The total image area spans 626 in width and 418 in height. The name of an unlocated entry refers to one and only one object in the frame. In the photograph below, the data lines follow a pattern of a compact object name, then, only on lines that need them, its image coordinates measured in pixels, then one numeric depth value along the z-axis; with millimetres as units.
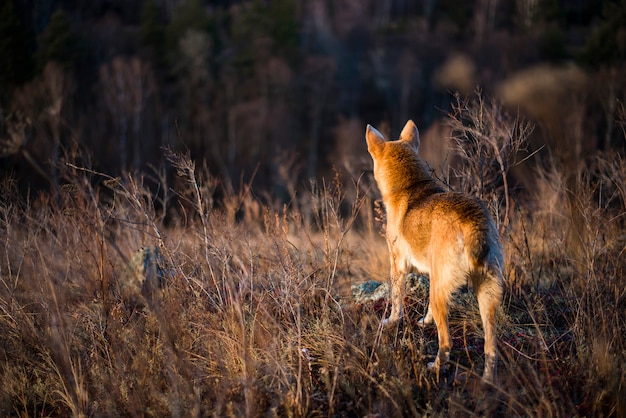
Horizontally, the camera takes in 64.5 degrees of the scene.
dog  3422
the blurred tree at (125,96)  34969
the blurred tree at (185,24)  47562
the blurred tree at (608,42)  31070
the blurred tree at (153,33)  46281
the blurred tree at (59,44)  37906
